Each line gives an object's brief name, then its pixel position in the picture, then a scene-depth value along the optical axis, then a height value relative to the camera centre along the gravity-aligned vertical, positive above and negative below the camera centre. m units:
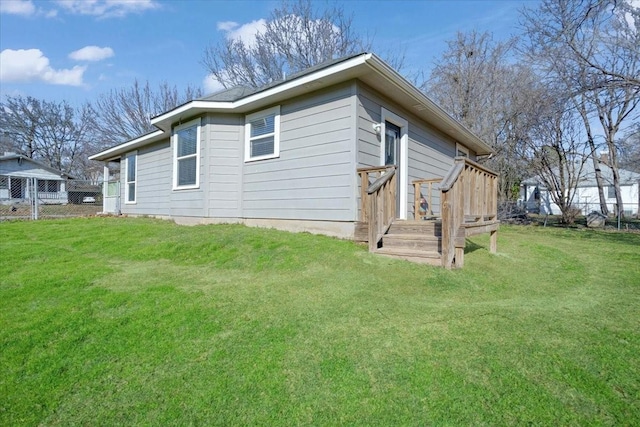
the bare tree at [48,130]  28.44 +6.26
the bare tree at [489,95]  15.09 +5.33
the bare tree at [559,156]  14.06 +2.32
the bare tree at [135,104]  24.03 +7.05
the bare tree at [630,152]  12.79 +2.48
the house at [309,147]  5.79 +1.25
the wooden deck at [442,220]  4.17 -0.16
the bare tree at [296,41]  18.56 +9.24
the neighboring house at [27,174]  19.52 +2.07
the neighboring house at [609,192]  24.33 +1.56
